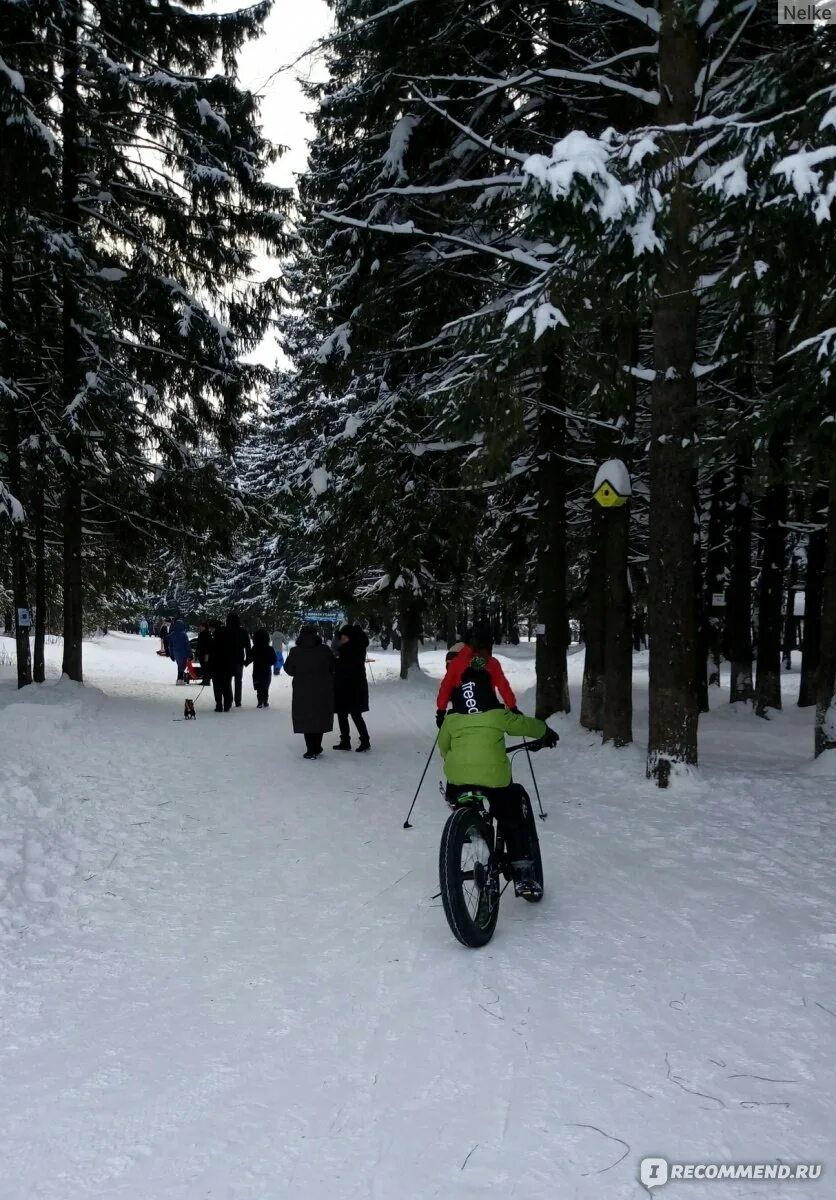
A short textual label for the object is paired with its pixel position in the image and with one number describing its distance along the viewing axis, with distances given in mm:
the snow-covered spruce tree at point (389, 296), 10398
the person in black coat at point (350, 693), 13188
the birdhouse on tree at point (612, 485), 10930
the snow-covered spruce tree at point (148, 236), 14422
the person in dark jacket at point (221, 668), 17938
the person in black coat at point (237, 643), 17938
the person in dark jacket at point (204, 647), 19016
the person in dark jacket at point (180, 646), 26081
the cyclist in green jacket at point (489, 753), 5578
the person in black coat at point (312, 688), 12359
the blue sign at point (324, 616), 35875
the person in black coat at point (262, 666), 19250
